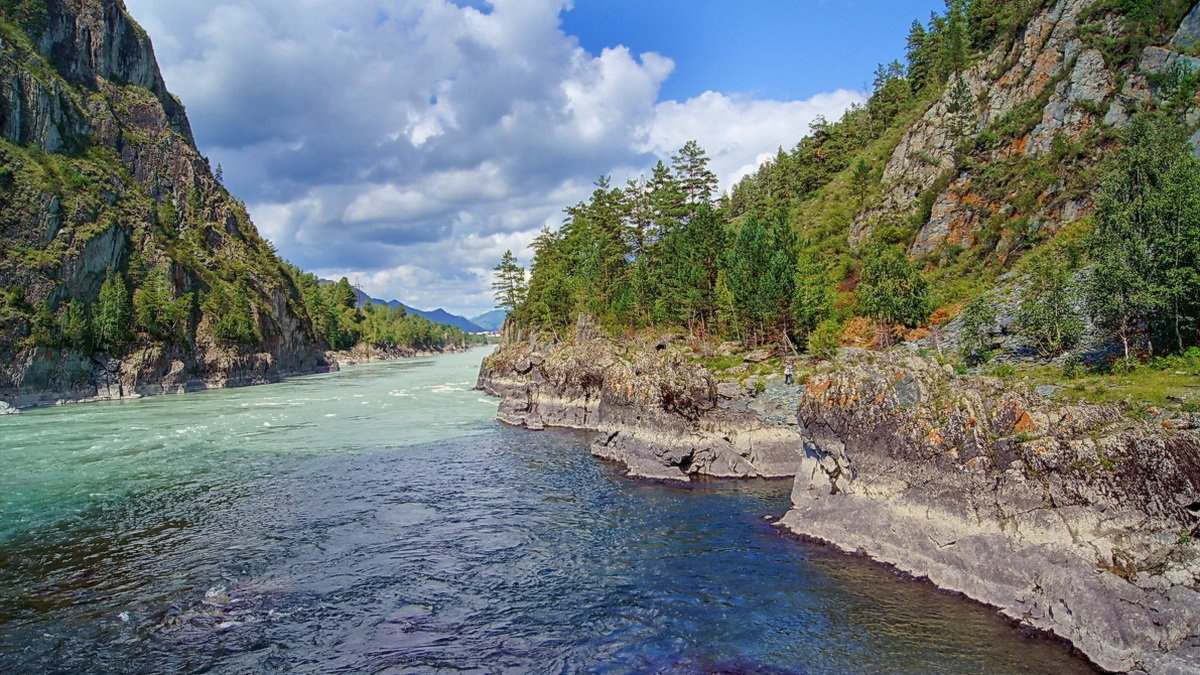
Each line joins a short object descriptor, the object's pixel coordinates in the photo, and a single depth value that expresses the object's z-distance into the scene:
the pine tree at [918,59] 108.31
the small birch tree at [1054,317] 28.73
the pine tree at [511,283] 95.00
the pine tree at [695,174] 73.06
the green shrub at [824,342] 47.89
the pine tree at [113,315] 78.31
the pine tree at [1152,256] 22.72
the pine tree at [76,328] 73.31
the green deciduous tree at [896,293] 49.50
